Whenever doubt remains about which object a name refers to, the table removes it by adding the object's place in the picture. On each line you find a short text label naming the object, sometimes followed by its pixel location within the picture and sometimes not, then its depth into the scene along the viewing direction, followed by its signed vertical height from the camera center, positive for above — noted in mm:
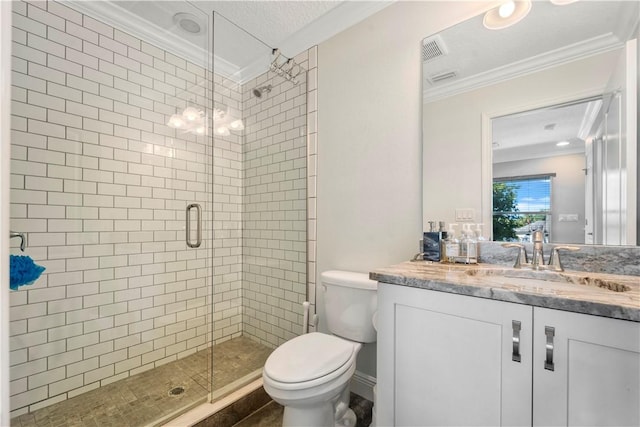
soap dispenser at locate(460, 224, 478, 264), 1349 -156
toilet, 1167 -676
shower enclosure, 1552 +41
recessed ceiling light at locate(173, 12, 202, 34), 1897 +1348
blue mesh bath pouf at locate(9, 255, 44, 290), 952 -206
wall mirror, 1132 +463
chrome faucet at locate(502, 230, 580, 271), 1195 -176
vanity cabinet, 725 -455
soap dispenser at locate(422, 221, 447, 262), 1431 -147
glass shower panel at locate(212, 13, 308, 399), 2111 +110
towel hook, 1342 -163
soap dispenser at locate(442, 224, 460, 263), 1385 -168
